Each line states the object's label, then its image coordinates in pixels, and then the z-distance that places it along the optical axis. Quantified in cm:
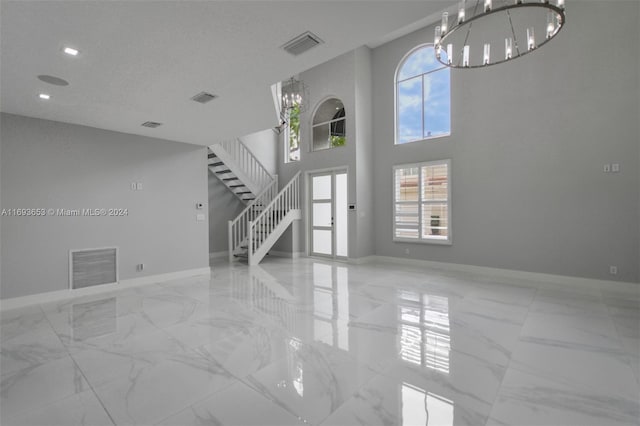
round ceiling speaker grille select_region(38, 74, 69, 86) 313
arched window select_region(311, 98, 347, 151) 809
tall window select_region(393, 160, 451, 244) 673
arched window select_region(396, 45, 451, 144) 685
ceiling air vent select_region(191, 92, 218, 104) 370
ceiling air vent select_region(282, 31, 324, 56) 257
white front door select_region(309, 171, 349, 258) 798
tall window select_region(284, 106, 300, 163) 921
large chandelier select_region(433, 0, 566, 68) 551
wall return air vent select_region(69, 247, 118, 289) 479
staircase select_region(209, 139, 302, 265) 760
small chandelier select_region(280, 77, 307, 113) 626
